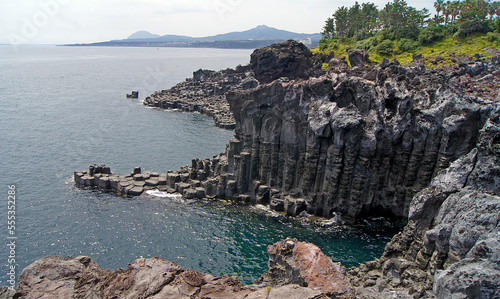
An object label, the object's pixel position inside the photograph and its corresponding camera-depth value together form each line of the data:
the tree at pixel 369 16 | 143.00
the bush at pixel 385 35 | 128.62
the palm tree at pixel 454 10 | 124.84
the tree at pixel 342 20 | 150.00
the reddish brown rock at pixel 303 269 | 21.72
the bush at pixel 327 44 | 150.00
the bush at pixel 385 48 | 120.31
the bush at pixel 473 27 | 111.00
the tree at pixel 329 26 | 161.75
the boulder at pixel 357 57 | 109.56
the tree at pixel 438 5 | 128.88
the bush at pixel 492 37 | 105.25
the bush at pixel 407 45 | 117.38
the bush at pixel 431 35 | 116.56
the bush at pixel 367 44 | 128.25
